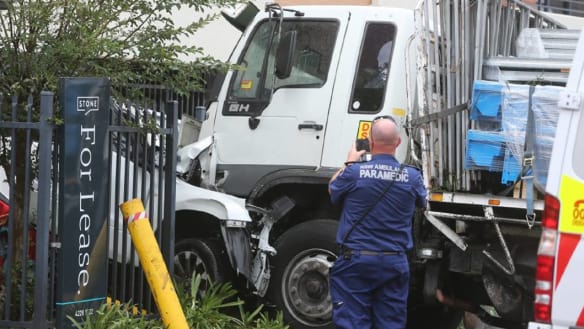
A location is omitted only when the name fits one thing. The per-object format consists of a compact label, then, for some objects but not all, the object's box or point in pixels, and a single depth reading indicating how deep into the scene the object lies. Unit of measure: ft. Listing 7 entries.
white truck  37.49
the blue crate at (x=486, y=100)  37.12
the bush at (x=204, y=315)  34.44
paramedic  33.85
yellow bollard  34.76
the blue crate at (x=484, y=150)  37.08
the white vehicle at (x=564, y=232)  26.90
